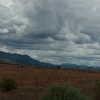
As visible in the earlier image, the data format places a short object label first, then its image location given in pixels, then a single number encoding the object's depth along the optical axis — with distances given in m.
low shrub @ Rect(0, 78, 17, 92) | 36.97
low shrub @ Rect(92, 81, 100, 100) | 25.16
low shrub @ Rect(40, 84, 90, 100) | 16.02
